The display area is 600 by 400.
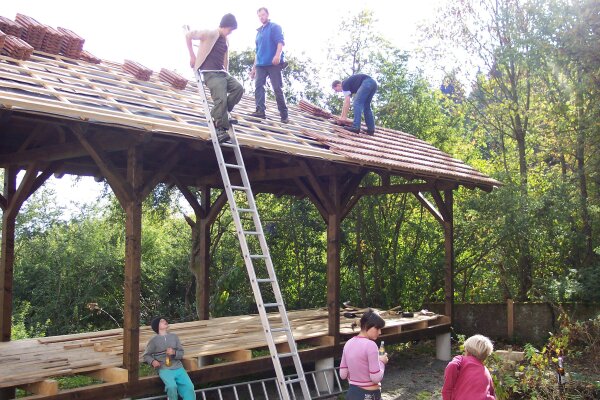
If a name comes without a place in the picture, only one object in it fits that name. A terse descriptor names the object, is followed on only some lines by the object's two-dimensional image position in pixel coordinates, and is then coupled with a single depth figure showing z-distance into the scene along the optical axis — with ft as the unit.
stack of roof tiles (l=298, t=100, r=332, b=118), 42.24
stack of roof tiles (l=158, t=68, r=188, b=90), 33.30
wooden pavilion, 21.21
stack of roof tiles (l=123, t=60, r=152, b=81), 32.14
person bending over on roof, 38.04
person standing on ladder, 24.61
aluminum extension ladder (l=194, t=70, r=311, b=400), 19.61
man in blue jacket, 31.22
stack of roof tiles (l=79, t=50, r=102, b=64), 31.71
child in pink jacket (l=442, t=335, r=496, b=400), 15.20
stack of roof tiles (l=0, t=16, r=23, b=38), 28.35
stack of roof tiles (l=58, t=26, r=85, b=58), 30.86
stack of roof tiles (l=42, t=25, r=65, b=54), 29.94
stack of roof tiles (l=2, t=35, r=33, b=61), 25.84
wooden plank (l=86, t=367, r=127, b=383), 20.98
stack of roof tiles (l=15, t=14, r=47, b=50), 29.40
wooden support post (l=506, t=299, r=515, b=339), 41.78
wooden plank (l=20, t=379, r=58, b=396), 18.89
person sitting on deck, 21.83
